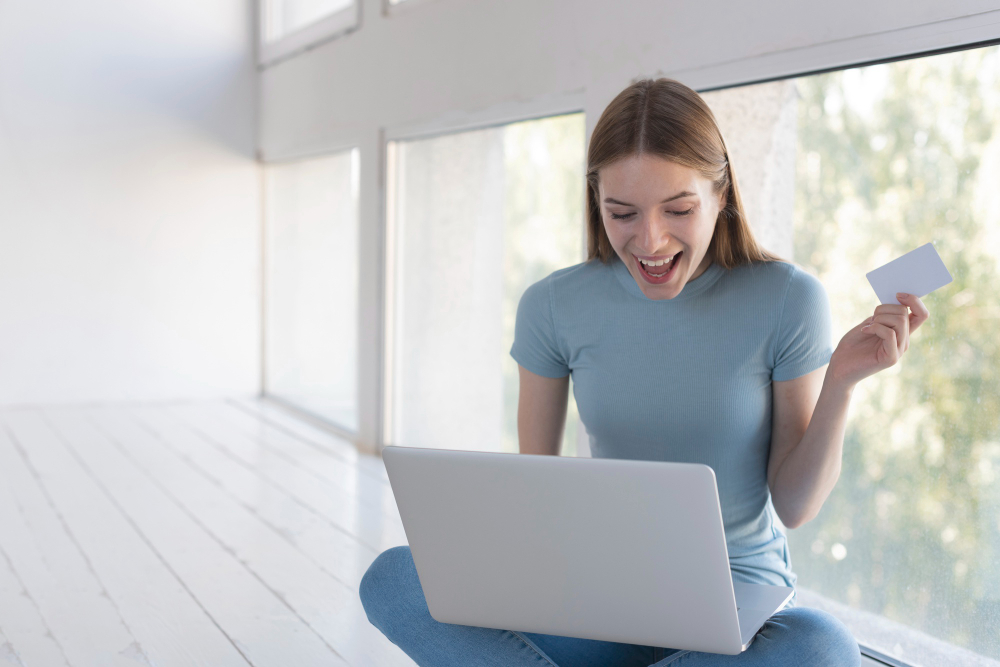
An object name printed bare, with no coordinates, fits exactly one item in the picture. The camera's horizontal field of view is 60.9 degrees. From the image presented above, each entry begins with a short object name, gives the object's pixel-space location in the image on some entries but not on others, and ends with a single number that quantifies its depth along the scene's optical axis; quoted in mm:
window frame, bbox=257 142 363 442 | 4082
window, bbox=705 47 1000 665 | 1631
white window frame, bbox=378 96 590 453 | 3356
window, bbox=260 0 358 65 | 3801
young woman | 1117
